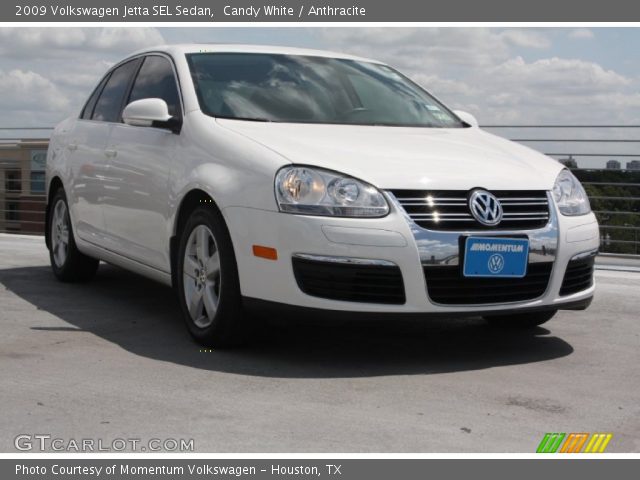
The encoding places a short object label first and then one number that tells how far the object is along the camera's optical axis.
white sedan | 5.03
